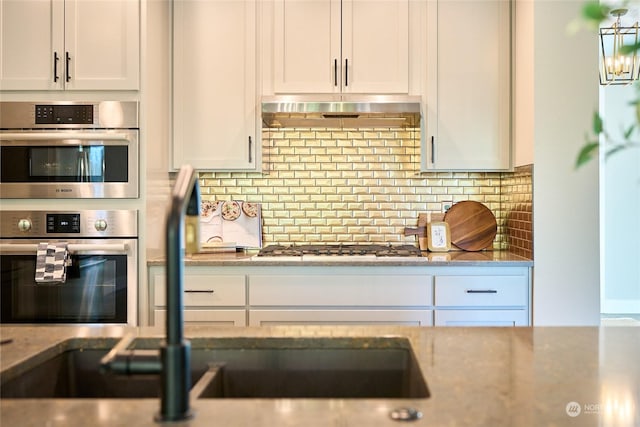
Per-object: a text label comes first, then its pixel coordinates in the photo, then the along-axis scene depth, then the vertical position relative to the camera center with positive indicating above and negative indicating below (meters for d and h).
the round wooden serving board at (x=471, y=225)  3.24 -0.09
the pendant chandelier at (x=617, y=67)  2.93 +0.77
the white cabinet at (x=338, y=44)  3.00 +0.90
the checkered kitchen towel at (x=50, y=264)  2.61 -0.26
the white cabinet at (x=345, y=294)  2.69 -0.41
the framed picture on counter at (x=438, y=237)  3.19 -0.16
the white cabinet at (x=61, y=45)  2.72 +0.81
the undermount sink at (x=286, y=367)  1.28 -0.36
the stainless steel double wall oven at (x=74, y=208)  2.65 +0.01
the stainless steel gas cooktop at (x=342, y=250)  2.88 -0.22
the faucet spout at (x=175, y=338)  0.78 -0.18
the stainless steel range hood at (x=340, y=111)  2.85 +0.52
